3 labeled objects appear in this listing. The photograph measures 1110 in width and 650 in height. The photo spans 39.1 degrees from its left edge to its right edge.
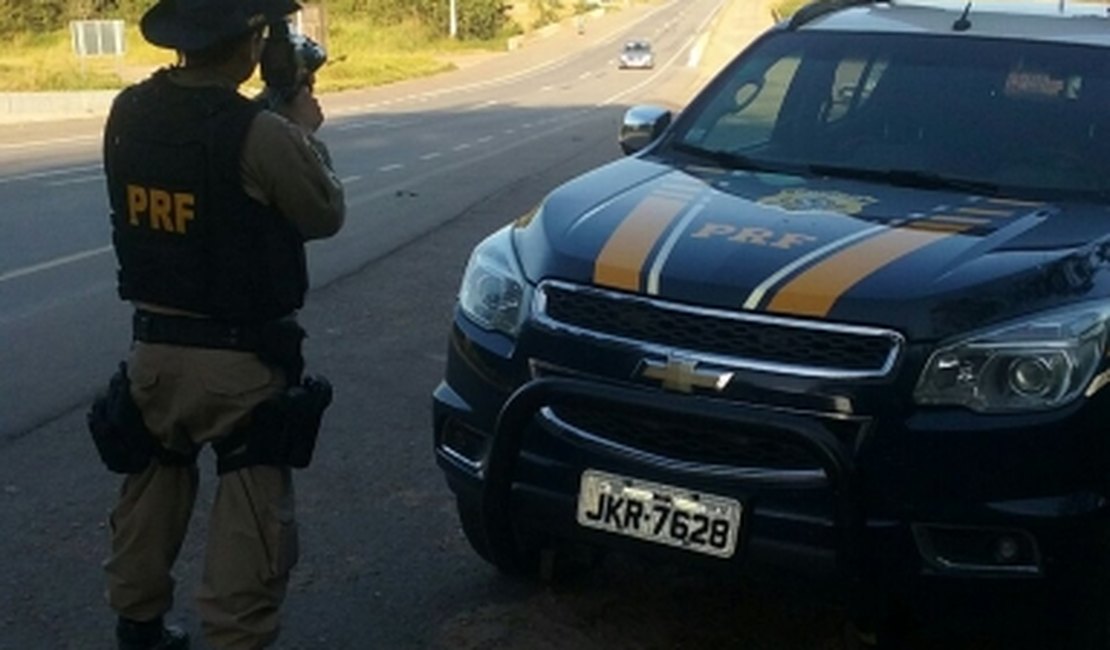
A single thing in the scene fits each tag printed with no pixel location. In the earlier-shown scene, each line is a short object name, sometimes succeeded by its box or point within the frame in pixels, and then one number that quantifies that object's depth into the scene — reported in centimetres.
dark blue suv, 346
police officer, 347
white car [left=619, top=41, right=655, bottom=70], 6325
